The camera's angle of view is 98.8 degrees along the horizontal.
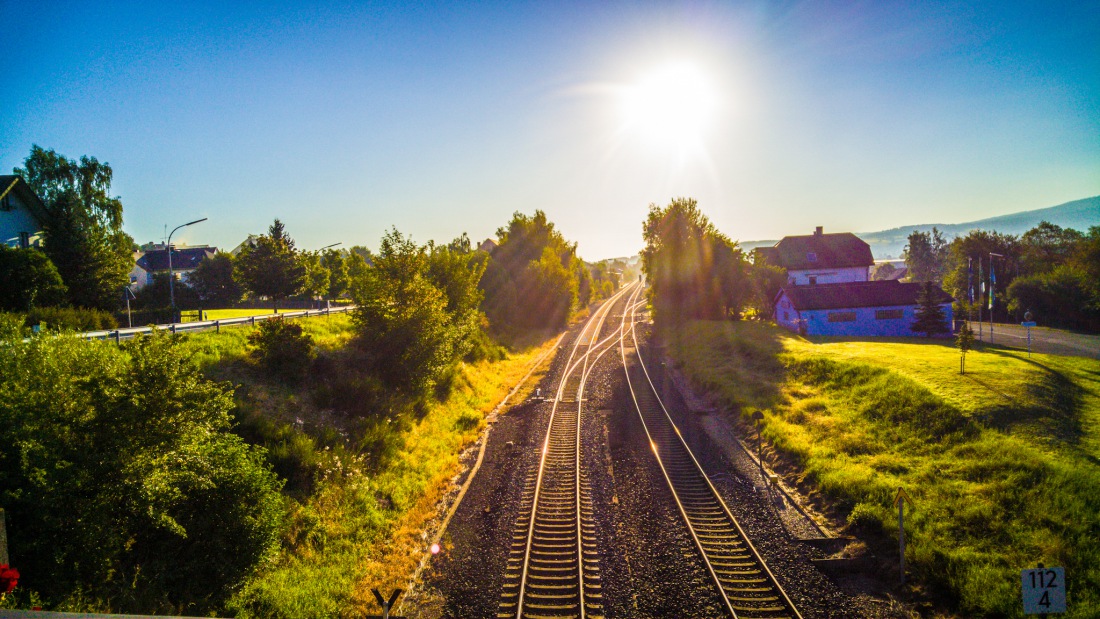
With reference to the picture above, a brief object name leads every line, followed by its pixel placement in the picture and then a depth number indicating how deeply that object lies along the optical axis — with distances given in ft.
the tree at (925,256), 383.24
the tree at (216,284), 157.58
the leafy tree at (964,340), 65.00
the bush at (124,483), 24.36
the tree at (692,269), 145.89
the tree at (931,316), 122.62
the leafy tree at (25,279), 66.95
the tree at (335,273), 169.48
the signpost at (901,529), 31.14
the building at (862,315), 130.21
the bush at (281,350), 55.52
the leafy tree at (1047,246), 205.67
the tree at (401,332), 66.80
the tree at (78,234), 87.15
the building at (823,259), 203.92
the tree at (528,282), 154.00
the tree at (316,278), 144.86
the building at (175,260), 214.07
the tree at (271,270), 117.39
